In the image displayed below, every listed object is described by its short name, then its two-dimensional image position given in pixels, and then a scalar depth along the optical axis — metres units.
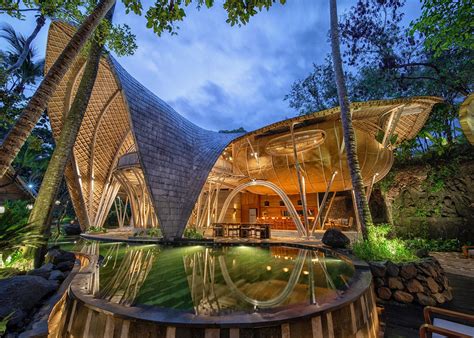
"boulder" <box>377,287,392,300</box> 5.16
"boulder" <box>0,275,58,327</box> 3.15
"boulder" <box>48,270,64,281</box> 4.96
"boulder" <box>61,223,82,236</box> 18.27
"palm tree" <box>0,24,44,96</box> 12.21
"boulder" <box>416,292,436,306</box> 4.78
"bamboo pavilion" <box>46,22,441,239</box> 10.90
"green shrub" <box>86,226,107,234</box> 15.38
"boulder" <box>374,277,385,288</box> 5.28
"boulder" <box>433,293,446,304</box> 4.83
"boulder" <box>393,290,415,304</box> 5.00
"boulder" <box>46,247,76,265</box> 6.52
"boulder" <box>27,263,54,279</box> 4.90
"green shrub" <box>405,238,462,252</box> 10.66
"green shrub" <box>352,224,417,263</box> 5.91
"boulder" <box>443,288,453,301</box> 4.94
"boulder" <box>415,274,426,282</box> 5.18
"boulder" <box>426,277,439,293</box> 4.99
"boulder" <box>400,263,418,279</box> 5.22
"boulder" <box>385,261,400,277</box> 5.26
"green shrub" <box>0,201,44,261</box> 2.87
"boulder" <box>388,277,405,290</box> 5.13
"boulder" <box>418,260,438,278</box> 5.22
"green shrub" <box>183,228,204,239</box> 11.49
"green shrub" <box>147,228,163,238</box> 12.83
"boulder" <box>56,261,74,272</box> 5.98
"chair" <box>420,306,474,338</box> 2.18
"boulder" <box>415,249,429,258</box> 6.18
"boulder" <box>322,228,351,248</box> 7.88
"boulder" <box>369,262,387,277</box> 5.35
